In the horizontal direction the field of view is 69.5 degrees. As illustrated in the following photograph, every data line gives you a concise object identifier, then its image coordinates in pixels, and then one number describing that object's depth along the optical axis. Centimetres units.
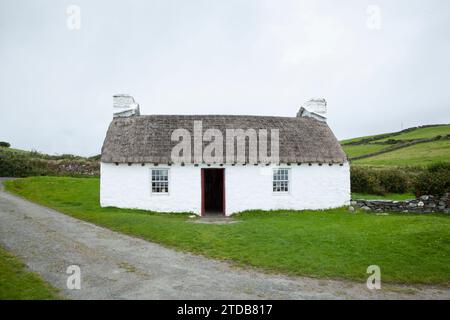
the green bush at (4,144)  4863
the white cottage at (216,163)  1802
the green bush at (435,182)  1888
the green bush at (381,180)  2683
